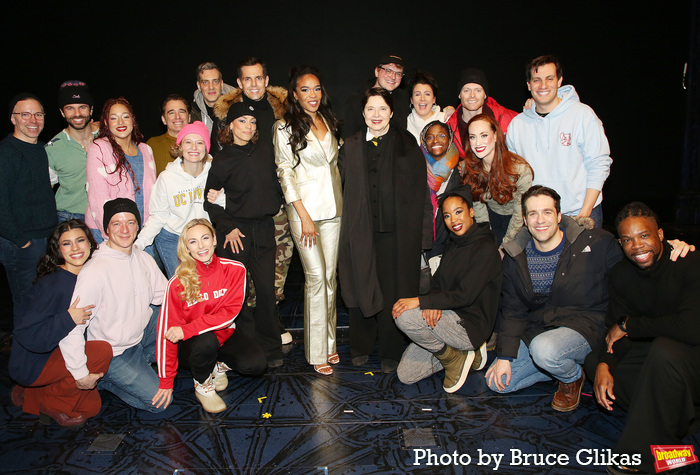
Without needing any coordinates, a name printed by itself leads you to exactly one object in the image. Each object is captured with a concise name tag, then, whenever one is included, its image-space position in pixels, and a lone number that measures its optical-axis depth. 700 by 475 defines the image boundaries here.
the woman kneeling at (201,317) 2.47
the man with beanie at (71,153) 2.97
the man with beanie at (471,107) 3.04
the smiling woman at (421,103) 3.13
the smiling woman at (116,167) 2.82
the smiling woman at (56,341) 2.34
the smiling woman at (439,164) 2.84
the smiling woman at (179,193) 2.83
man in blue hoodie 2.75
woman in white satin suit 2.74
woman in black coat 2.77
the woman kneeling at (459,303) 2.57
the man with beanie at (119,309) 2.38
